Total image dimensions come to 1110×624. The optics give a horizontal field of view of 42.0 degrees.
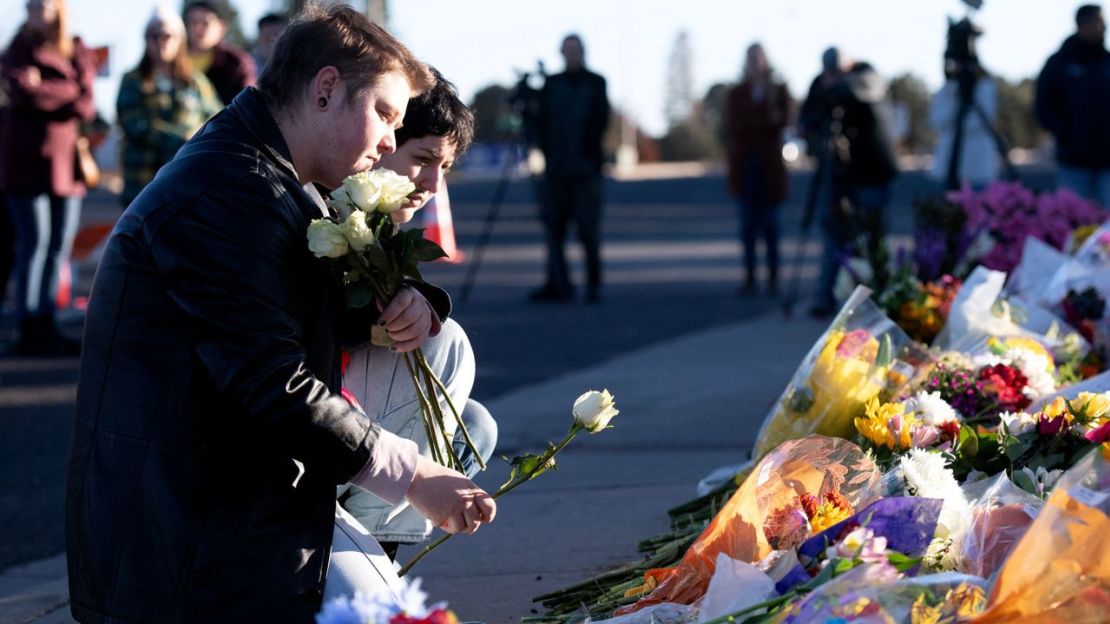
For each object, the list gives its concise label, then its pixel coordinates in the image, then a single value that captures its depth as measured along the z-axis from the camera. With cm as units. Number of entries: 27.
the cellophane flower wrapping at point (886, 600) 229
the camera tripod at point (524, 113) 1047
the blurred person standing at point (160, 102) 704
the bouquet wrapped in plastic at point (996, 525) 273
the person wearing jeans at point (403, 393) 321
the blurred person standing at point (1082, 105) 911
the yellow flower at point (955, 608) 232
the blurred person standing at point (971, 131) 984
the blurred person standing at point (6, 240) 877
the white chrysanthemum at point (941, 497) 274
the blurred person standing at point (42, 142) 778
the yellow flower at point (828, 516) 291
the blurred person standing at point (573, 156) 1059
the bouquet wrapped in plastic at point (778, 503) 300
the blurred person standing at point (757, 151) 1102
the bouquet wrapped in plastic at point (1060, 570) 230
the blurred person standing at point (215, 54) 727
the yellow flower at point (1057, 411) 336
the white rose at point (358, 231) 247
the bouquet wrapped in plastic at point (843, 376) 397
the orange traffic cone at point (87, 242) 1137
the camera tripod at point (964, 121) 903
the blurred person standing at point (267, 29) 772
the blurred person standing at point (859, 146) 912
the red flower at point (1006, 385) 404
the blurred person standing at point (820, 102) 917
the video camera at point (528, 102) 1046
